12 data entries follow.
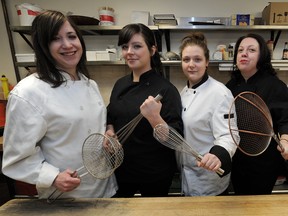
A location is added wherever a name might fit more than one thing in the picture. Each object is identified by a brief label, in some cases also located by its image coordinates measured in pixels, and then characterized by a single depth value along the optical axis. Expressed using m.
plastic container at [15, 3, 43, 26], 2.16
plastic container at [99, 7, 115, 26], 2.27
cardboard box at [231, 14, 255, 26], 2.23
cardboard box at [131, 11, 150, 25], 2.32
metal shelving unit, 2.19
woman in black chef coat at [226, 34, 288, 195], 1.30
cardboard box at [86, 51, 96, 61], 2.32
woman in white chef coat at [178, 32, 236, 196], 1.11
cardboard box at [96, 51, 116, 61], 2.30
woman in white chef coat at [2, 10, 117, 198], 0.84
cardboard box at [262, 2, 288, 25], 2.14
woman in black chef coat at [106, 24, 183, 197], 1.15
